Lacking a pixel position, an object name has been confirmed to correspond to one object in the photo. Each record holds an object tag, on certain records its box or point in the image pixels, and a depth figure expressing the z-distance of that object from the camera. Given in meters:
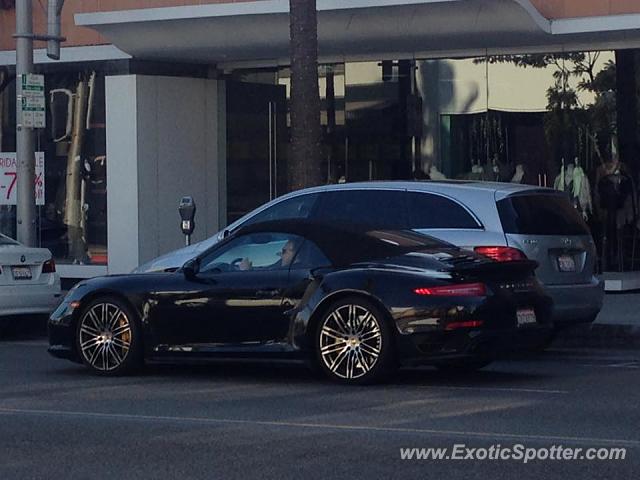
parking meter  18.30
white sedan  16.98
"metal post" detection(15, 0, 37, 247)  19.72
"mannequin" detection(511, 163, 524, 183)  21.83
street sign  19.64
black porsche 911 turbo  11.75
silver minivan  13.73
